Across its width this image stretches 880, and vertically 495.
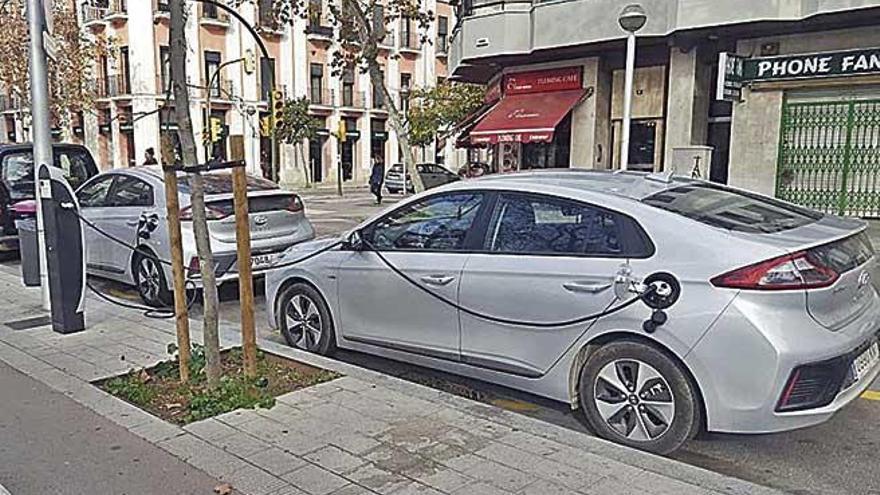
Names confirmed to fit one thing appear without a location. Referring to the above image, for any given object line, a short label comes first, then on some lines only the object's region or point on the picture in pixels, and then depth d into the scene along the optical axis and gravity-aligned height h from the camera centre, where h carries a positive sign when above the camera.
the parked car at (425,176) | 32.49 -1.49
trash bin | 8.11 -1.20
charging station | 6.54 -0.99
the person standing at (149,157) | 17.73 -0.39
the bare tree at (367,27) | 14.53 +2.43
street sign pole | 7.33 +0.42
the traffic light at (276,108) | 21.20 +0.98
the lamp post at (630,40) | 10.24 +1.43
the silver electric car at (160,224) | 8.30 -0.95
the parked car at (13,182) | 11.20 -0.62
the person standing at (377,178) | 27.73 -1.33
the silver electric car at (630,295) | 3.94 -0.91
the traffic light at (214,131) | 27.01 +0.38
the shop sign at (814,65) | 12.94 +1.41
